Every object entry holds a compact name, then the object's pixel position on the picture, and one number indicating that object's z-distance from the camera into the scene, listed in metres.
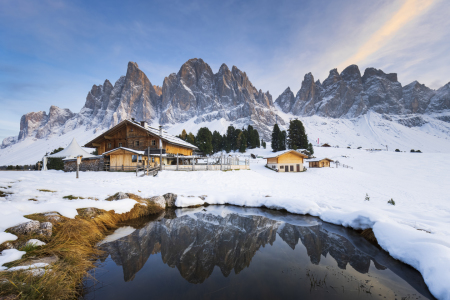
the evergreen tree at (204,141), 69.81
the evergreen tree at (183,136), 75.36
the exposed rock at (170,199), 12.03
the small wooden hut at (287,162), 37.00
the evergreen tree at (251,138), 82.69
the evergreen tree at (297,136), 65.88
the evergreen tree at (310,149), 63.02
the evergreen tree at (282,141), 73.60
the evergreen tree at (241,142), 75.38
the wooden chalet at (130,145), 26.23
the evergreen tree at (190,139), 73.25
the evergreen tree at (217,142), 82.31
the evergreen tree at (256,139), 83.12
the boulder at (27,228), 5.19
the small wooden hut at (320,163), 42.06
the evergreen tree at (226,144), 81.69
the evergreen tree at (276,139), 74.74
